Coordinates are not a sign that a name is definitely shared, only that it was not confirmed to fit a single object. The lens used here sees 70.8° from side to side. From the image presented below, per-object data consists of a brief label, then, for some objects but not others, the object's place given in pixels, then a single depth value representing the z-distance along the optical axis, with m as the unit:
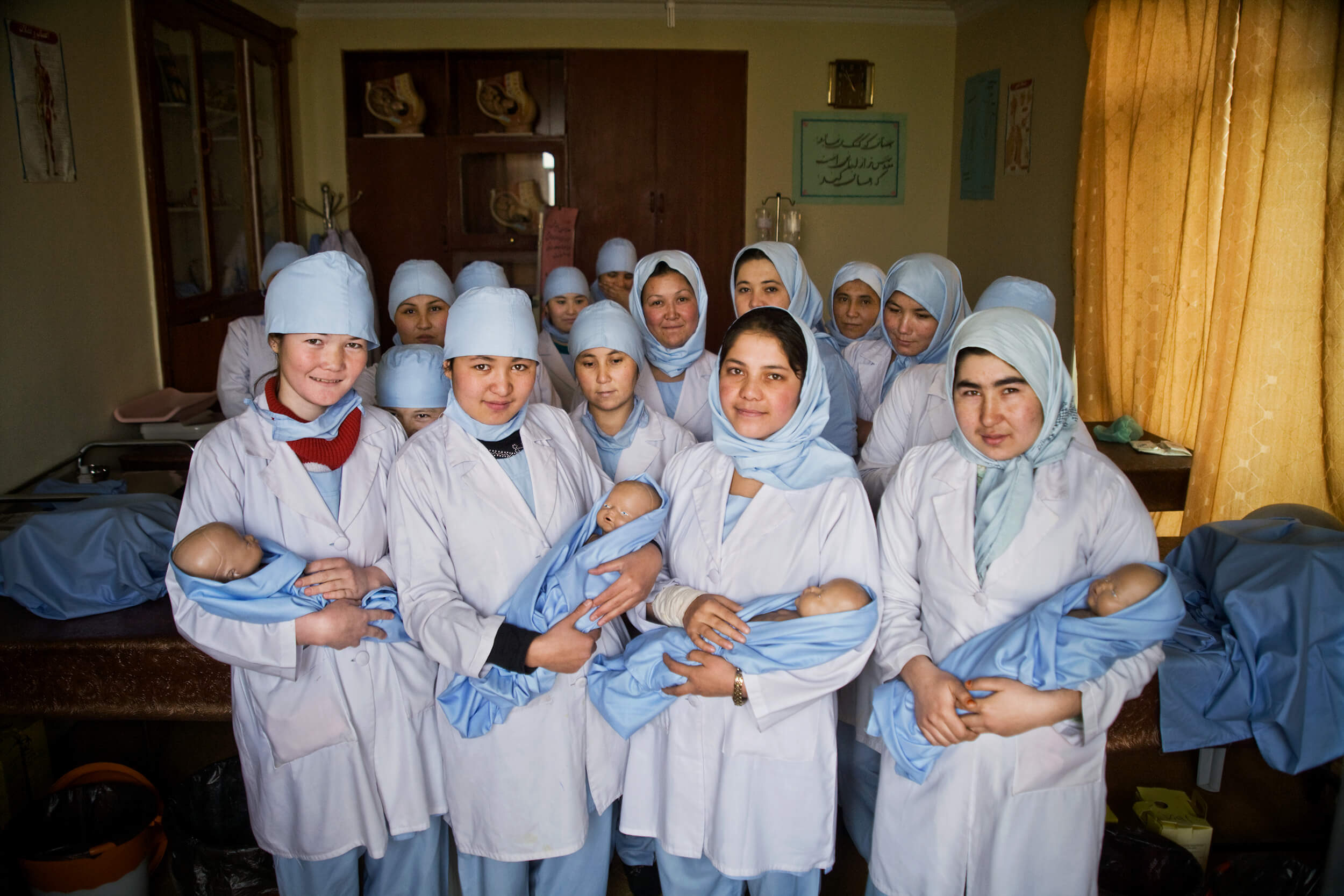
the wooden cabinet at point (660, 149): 6.38
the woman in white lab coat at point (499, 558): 2.00
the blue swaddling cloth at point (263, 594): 1.83
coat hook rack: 6.27
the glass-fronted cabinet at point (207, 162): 4.36
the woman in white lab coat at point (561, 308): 3.75
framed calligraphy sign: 6.51
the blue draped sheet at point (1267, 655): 2.07
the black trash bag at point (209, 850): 2.41
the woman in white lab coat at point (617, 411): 2.56
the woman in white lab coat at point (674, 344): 3.01
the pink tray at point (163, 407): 3.90
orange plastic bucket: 2.36
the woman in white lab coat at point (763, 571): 1.93
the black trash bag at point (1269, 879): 2.38
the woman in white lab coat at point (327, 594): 2.01
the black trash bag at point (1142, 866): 2.39
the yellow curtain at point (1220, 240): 3.06
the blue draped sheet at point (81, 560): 2.39
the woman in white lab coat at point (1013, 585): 1.83
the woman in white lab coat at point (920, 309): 3.04
